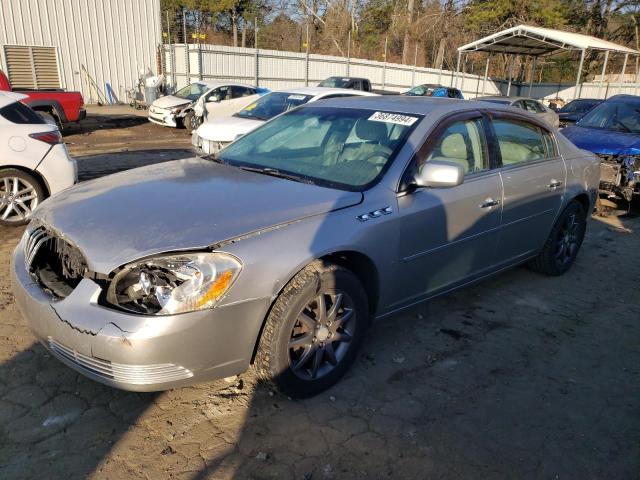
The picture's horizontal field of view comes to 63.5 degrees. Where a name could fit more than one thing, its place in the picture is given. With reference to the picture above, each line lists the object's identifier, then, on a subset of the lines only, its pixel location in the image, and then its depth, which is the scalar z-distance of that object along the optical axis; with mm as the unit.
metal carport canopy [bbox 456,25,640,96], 21781
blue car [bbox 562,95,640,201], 7469
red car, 12539
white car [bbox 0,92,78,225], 5723
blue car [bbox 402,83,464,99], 19578
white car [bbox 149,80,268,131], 15469
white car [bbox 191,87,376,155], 8945
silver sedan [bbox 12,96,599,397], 2445
